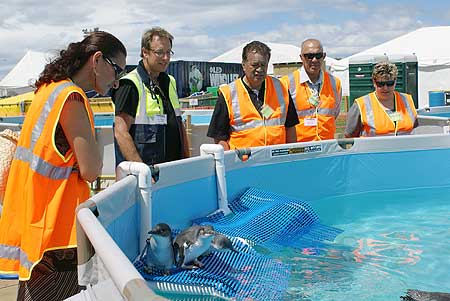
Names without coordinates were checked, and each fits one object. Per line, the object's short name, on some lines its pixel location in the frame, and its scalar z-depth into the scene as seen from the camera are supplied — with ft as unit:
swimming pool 10.35
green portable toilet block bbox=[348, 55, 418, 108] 42.86
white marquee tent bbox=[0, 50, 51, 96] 96.37
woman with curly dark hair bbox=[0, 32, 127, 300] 7.40
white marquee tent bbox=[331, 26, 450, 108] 63.16
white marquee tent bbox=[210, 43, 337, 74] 105.24
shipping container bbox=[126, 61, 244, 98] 77.53
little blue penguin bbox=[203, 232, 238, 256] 10.23
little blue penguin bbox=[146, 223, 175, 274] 8.66
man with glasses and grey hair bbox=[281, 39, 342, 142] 16.70
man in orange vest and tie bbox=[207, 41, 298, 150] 14.85
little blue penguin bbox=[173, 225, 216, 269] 9.21
